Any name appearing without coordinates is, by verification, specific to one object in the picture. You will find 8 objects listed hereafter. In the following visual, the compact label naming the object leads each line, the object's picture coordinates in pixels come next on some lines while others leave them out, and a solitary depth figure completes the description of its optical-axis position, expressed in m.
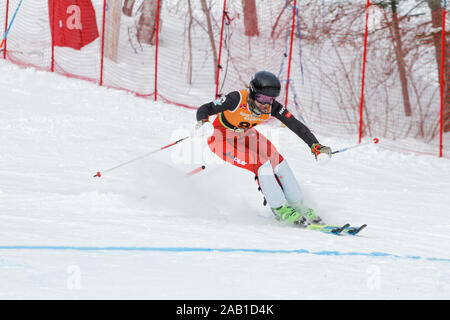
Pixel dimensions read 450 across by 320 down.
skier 8.89
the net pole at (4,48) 21.84
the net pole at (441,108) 17.17
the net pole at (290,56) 19.02
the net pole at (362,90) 18.04
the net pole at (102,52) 21.22
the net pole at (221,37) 20.42
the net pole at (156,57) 20.92
